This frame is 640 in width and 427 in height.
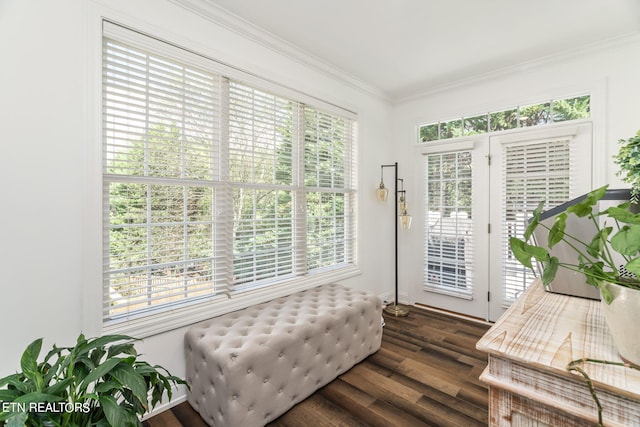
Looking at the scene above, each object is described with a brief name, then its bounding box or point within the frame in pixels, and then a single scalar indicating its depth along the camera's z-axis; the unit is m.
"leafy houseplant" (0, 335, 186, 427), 0.98
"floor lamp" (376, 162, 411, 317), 3.59
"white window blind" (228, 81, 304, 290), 2.42
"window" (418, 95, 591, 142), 2.87
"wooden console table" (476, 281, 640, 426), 0.63
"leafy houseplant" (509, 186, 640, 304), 0.64
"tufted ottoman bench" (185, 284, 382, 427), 1.69
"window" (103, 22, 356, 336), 1.84
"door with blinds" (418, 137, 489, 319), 3.41
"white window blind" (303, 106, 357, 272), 3.06
